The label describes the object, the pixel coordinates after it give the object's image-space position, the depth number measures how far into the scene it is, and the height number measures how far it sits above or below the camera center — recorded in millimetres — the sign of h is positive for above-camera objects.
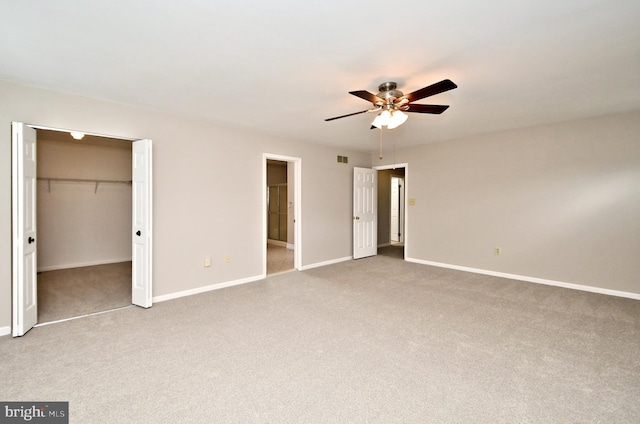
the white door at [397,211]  8898 -57
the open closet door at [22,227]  2699 -189
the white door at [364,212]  6207 -66
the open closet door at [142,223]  3422 -184
